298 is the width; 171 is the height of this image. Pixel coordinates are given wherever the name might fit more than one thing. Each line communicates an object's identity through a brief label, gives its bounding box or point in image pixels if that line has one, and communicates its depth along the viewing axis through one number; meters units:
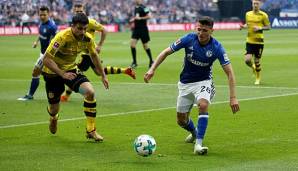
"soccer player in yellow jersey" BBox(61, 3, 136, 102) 19.08
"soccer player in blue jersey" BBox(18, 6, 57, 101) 20.14
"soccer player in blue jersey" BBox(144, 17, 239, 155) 11.83
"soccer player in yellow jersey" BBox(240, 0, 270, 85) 23.73
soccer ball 11.19
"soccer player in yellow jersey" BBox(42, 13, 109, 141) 12.82
